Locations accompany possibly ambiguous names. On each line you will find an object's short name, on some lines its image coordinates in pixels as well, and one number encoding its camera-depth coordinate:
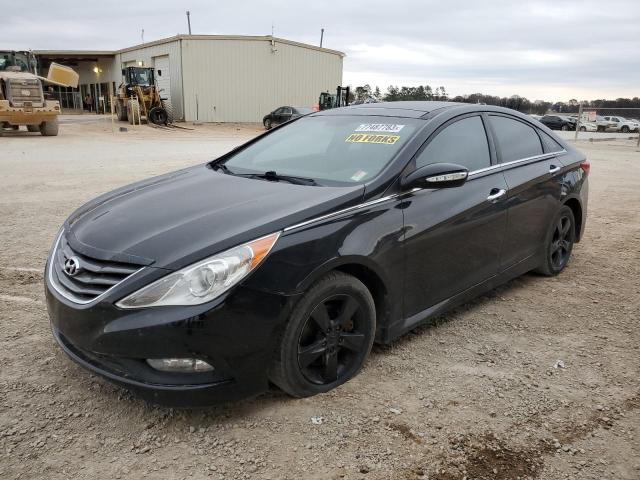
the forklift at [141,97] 30.03
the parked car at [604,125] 37.88
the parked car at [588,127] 33.24
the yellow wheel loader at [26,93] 19.52
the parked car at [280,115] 30.08
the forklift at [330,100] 32.62
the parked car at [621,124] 38.28
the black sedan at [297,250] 2.40
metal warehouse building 33.22
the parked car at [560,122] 39.50
